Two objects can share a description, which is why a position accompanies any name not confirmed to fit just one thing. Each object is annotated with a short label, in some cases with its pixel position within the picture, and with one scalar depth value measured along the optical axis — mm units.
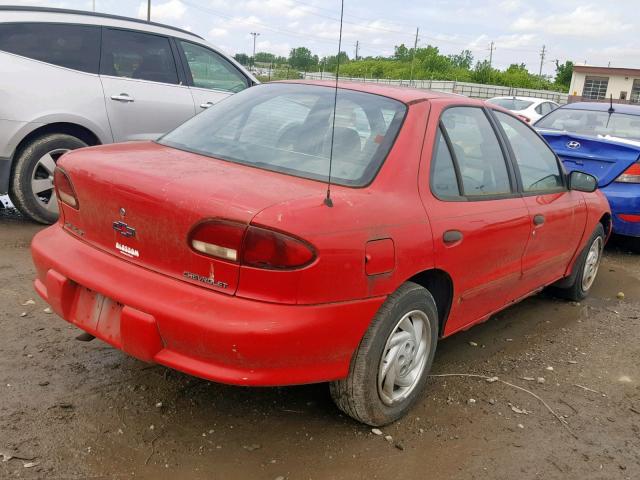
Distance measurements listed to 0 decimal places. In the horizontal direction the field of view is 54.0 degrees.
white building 54594
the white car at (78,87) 5457
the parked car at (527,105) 16766
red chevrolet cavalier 2346
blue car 6094
